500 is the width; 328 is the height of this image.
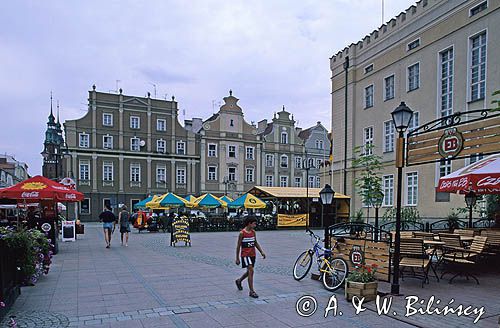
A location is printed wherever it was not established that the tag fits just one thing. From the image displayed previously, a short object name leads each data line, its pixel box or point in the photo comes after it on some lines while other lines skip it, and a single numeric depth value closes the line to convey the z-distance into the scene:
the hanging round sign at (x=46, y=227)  13.27
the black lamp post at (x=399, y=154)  7.06
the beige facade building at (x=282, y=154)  50.38
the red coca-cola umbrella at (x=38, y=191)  11.80
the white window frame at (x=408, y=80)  23.67
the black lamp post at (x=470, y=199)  12.65
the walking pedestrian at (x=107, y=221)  14.85
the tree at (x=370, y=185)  15.51
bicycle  7.46
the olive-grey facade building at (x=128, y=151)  40.97
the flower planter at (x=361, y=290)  6.63
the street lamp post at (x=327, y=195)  9.17
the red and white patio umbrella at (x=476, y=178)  8.28
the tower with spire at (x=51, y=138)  61.65
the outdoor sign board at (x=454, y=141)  6.88
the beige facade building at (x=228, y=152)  46.91
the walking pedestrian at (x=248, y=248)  7.05
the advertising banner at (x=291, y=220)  26.95
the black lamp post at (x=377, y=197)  15.48
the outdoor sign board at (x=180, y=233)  15.59
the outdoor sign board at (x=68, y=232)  17.48
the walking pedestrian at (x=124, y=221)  15.77
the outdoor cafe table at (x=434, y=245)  8.39
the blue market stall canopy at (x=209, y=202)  24.50
